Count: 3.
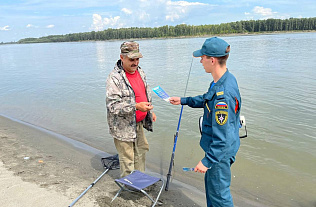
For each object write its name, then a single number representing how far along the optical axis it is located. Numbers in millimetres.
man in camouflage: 3305
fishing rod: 4063
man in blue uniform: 2352
